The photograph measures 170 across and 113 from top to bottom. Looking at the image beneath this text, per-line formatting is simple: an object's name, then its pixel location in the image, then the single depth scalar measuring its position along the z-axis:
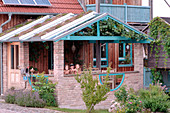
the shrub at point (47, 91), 15.33
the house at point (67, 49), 15.46
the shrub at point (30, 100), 14.71
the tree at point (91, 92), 13.57
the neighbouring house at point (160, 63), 17.38
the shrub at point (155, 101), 14.25
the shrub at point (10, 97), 15.60
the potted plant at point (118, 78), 17.75
